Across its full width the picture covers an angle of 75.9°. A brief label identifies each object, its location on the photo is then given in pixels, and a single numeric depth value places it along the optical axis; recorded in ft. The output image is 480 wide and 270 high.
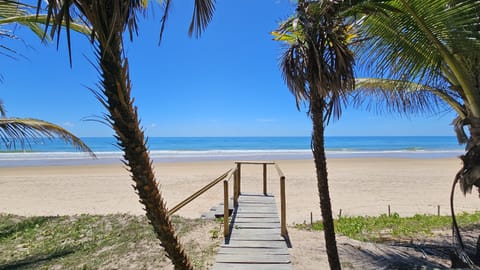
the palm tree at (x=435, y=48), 8.54
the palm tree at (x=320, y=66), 11.53
